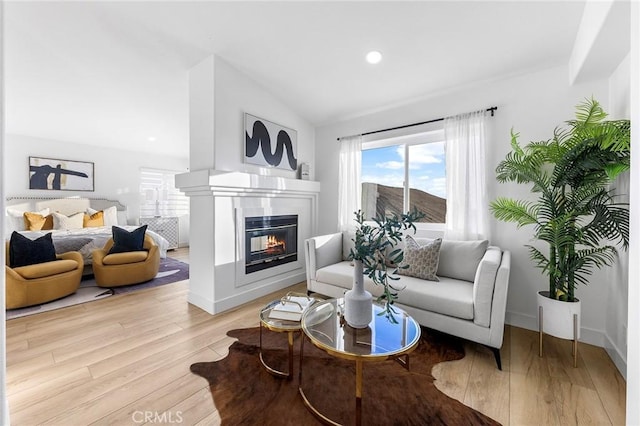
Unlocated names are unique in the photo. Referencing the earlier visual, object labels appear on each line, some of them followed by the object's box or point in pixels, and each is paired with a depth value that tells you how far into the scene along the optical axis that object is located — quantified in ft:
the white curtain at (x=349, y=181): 11.52
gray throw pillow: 7.96
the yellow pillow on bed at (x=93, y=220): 15.56
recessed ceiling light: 8.14
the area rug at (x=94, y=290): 8.57
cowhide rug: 4.52
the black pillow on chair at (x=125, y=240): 11.38
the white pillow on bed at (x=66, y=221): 14.66
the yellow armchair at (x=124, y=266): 10.61
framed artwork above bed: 15.24
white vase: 5.03
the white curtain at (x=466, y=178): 8.57
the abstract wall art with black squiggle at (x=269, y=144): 9.92
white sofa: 6.02
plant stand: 5.90
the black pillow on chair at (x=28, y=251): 8.97
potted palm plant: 5.52
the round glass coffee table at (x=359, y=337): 4.17
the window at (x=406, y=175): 9.98
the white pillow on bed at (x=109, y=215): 16.29
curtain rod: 8.49
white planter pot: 6.03
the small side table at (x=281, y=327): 5.24
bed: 11.66
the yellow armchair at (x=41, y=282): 8.44
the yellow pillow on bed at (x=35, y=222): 14.06
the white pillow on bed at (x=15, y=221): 14.06
